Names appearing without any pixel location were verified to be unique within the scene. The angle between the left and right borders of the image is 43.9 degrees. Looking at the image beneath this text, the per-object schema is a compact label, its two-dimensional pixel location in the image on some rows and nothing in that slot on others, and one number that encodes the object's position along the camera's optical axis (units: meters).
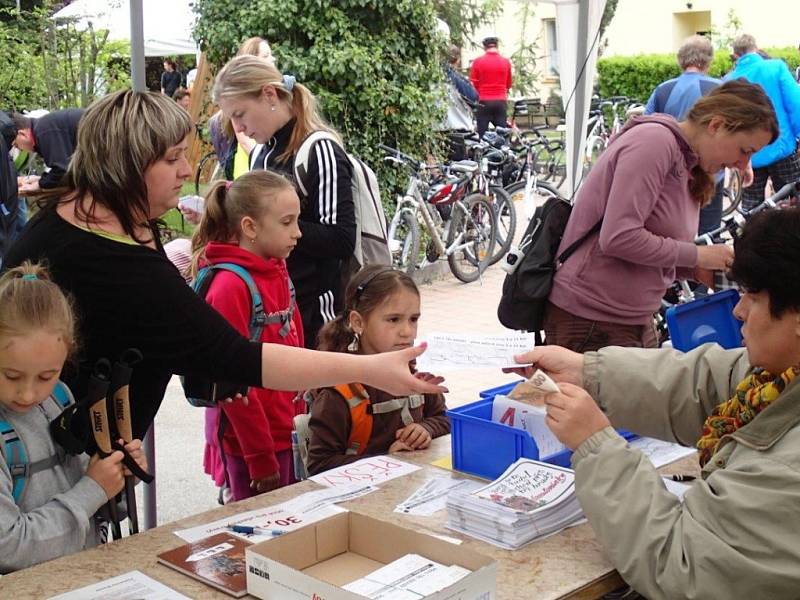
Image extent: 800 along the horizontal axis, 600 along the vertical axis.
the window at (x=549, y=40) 29.93
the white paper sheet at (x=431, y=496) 2.42
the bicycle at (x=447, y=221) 9.18
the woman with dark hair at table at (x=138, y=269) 2.41
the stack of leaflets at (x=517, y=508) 2.21
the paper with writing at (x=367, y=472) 2.63
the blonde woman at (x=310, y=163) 3.95
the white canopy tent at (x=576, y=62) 5.47
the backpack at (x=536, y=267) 3.99
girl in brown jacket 2.94
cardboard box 1.79
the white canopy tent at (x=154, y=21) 14.66
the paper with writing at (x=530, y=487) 2.27
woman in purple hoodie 3.66
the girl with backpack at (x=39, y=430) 2.20
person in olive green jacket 1.85
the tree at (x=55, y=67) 12.50
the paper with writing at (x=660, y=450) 2.79
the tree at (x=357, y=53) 8.80
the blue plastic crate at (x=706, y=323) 3.19
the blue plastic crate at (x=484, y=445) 2.53
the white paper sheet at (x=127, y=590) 1.96
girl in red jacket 3.35
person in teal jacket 8.47
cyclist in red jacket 14.26
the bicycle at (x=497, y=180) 10.14
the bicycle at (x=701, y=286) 6.35
